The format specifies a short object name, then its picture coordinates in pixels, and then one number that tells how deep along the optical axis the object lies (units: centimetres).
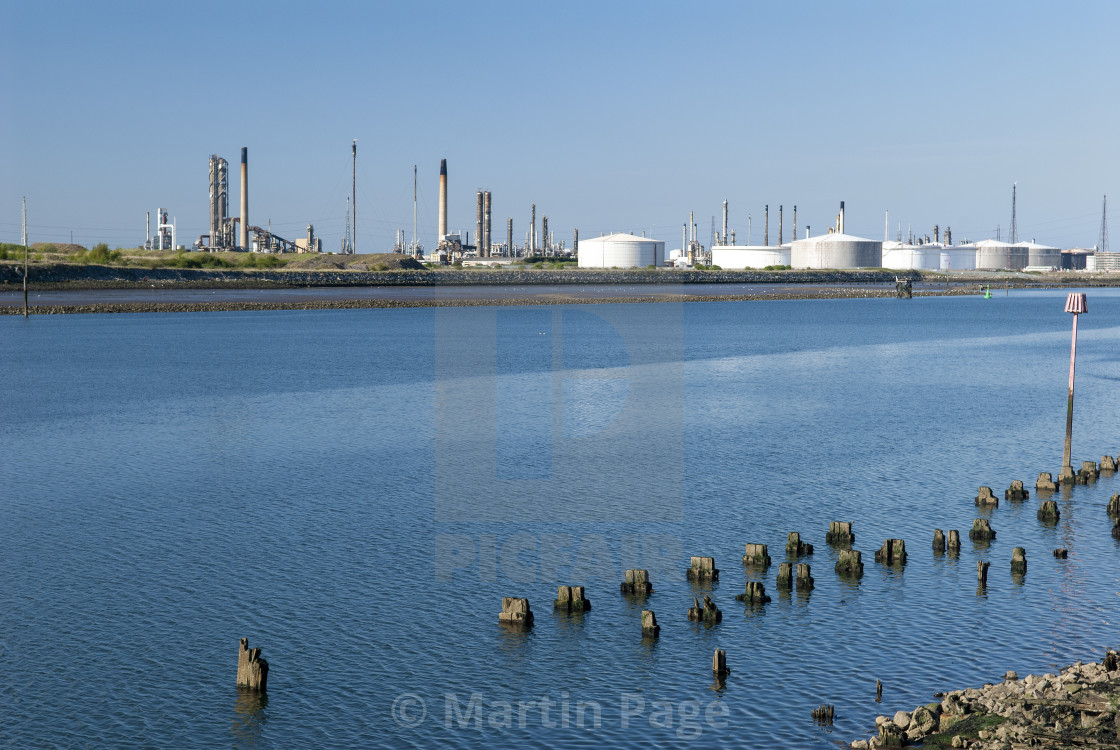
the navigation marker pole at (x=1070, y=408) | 3412
